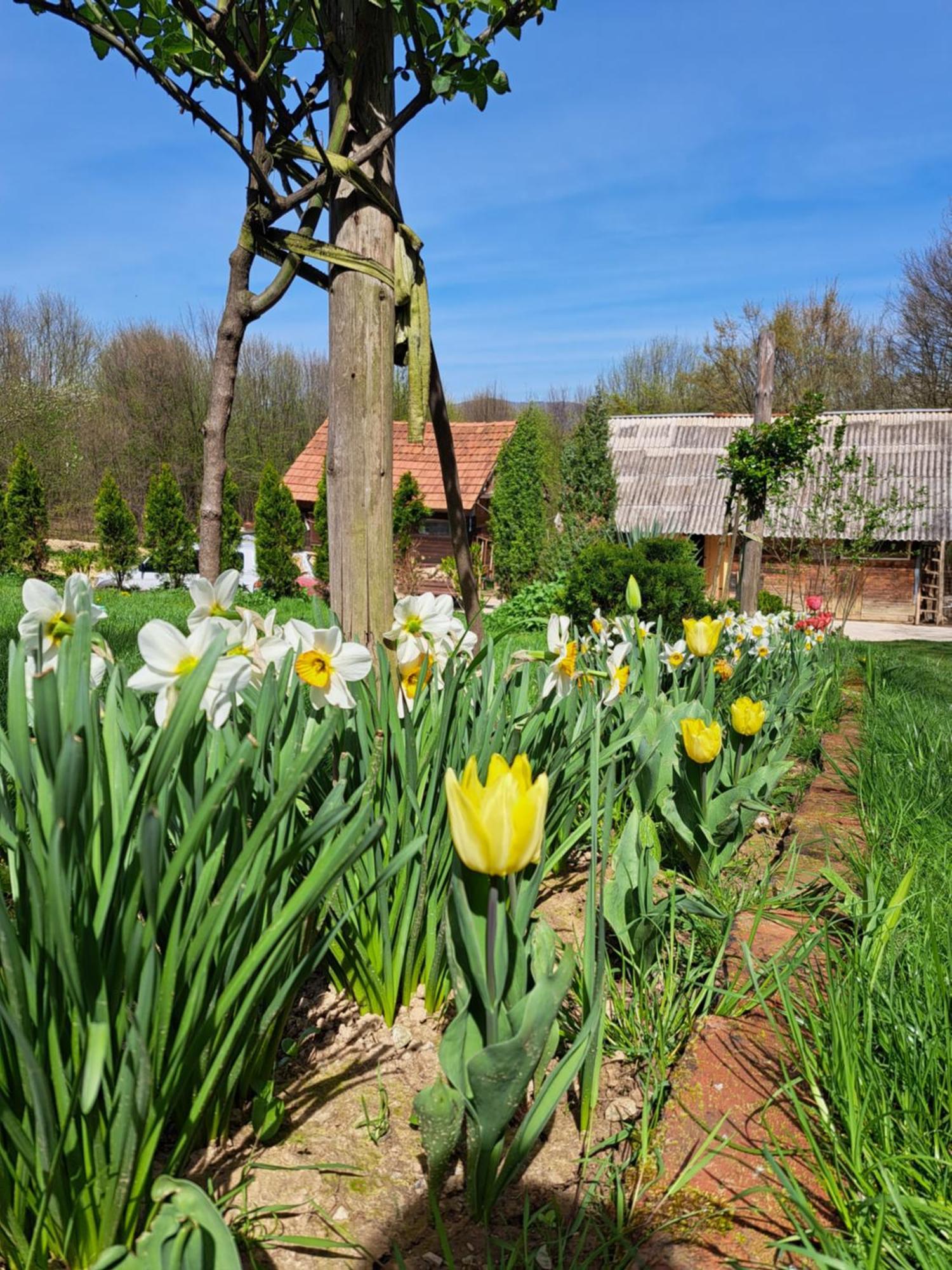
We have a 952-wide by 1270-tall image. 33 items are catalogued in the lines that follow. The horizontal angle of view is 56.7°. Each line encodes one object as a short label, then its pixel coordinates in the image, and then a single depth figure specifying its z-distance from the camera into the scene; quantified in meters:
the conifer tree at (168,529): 15.96
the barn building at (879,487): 16.44
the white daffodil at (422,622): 1.58
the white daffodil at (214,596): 1.23
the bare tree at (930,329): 24.92
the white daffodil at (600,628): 2.83
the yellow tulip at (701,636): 2.62
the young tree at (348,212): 1.73
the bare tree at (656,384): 28.64
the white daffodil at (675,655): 2.75
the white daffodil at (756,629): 4.20
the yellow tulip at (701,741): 1.74
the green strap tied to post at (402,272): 1.75
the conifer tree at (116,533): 15.52
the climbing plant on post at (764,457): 8.82
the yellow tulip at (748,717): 2.07
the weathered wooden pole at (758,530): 8.98
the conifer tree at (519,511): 16.38
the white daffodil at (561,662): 1.84
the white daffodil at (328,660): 1.24
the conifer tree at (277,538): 15.56
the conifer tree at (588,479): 15.34
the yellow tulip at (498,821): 0.87
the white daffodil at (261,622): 1.30
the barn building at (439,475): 17.97
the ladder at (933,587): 16.30
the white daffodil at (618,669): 2.04
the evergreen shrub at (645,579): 7.96
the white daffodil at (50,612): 1.10
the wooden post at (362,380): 1.80
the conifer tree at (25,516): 15.40
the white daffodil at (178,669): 1.03
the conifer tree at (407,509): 14.85
